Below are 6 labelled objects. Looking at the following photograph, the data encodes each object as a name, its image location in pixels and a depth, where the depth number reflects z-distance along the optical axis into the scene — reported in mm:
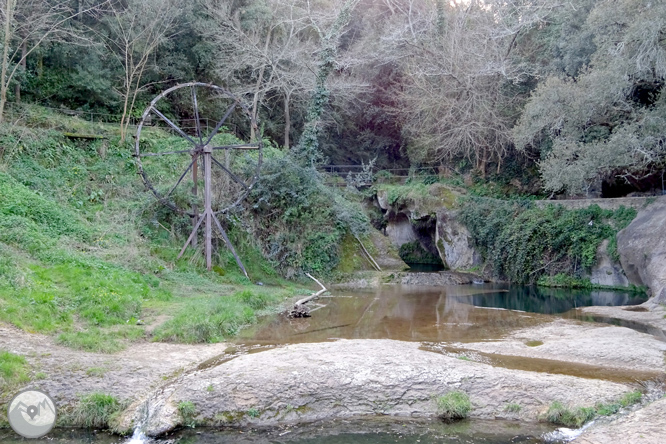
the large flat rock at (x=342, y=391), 7711
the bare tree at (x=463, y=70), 26078
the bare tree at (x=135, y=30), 24500
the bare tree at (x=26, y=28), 18625
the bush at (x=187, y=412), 7551
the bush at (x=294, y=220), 20766
